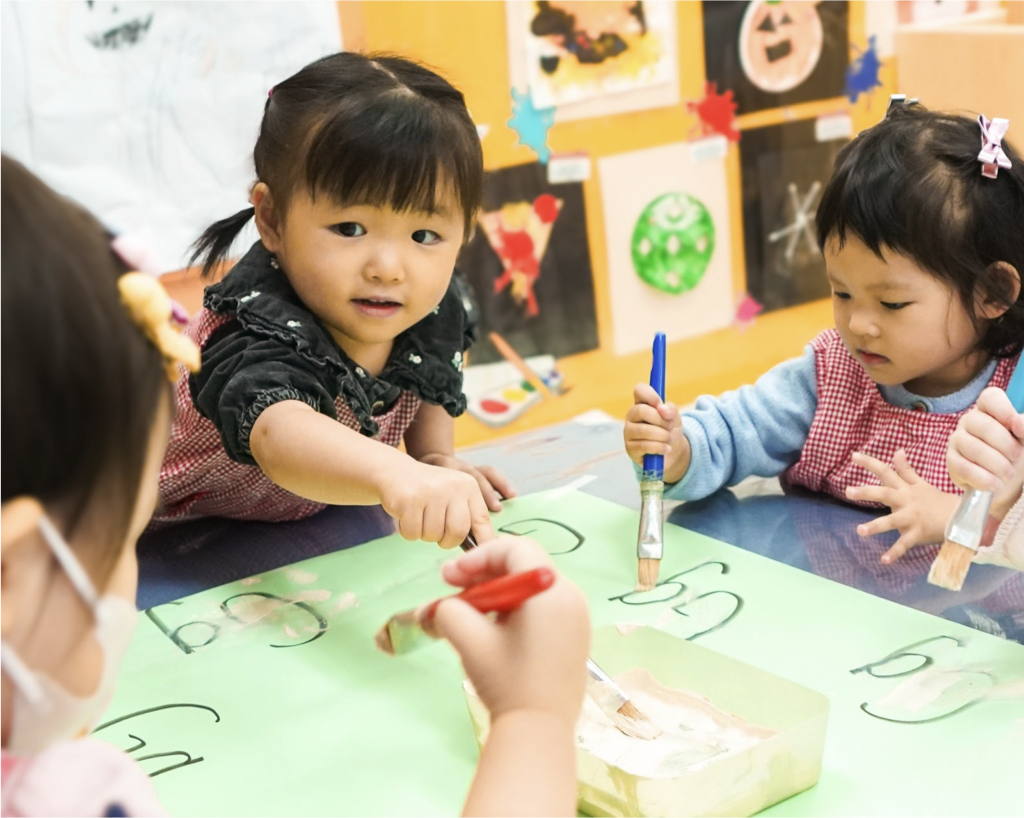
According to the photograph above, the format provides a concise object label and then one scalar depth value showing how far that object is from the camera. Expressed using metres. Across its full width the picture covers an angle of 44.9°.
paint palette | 1.35
